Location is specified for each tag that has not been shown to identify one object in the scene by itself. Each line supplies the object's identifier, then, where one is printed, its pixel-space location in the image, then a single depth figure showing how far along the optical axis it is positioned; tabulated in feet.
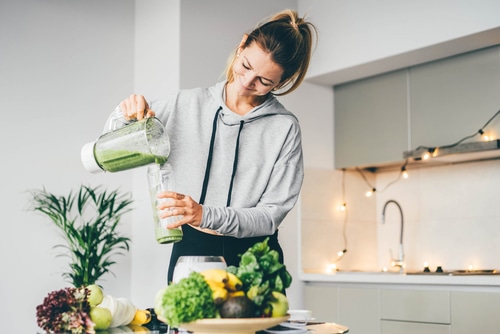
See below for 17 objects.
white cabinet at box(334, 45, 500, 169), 12.66
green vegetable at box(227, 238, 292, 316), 4.59
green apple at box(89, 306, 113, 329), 5.07
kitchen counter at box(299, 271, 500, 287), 11.17
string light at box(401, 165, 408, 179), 15.10
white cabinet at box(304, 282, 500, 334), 11.24
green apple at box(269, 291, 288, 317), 4.55
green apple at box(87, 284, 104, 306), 5.17
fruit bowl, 4.24
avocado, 4.32
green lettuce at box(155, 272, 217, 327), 4.18
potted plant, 12.05
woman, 6.47
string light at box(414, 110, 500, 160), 12.50
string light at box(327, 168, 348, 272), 14.96
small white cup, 5.65
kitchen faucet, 14.47
